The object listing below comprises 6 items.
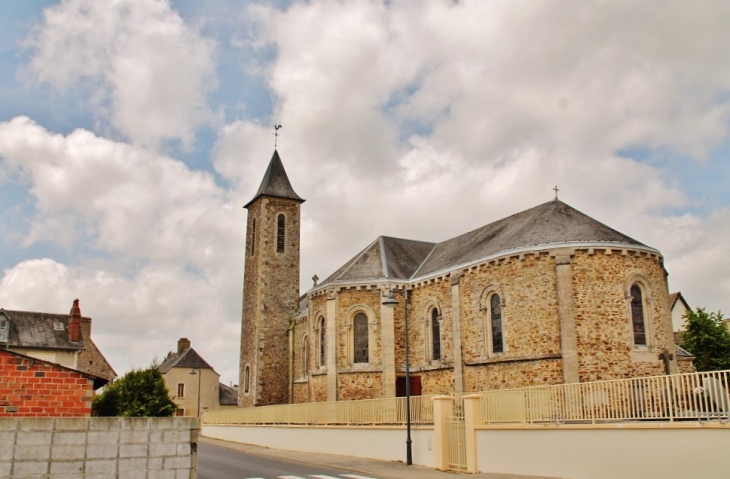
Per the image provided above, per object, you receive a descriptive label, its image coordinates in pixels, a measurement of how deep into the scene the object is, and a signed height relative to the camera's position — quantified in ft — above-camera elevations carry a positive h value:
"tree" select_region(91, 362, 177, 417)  80.74 -0.35
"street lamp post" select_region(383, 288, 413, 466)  66.39 -4.42
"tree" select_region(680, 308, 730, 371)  117.60 +8.42
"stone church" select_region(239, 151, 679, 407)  77.82 +10.57
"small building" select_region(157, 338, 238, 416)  182.91 +2.40
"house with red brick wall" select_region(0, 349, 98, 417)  32.86 +0.29
